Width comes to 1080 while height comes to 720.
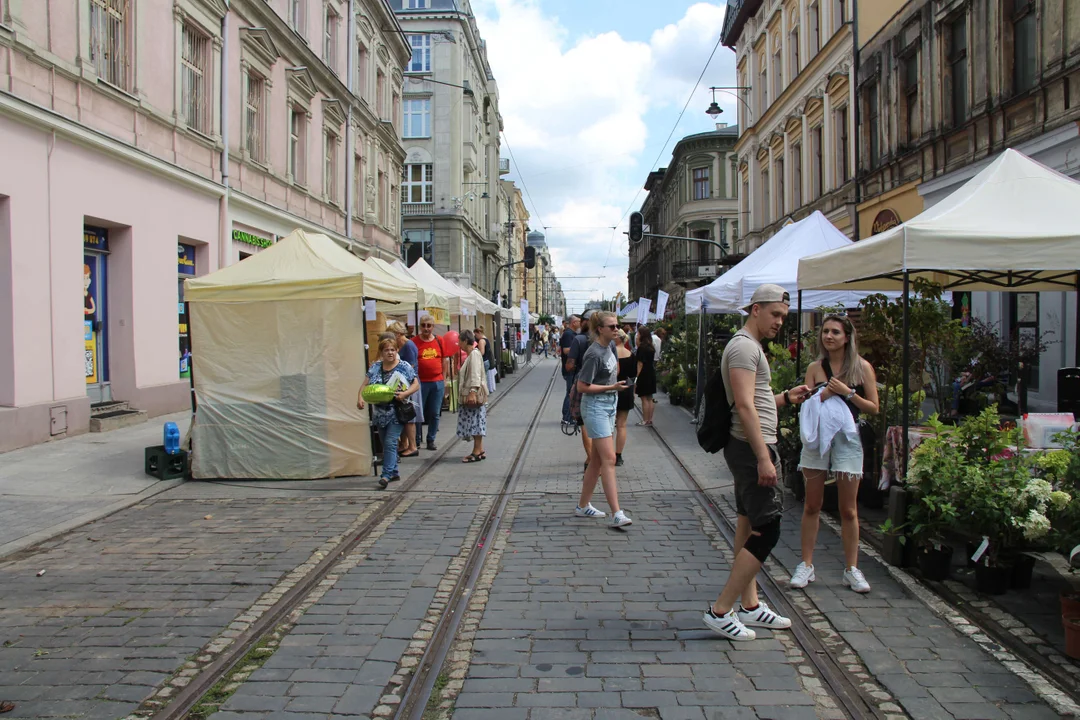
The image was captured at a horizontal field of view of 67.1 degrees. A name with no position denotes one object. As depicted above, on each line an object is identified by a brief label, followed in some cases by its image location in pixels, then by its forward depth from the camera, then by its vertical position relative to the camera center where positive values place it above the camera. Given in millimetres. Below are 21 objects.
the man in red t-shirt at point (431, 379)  11297 -534
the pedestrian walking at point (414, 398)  10133 -710
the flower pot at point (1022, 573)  4871 -1414
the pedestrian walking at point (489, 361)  16025 -553
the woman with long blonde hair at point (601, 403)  6695 -536
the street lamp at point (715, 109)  29875 +8477
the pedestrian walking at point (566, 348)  10329 -144
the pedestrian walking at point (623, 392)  8938 -546
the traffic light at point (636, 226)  26734 +3785
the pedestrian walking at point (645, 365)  12617 -390
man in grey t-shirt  4141 -644
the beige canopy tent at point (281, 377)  8977 -392
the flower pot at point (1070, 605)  3939 -1302
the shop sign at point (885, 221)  18781 +2813
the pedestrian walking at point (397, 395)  8547 -573
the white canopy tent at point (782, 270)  11727 +1047
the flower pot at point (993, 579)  4805 -1422
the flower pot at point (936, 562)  5098 -1400
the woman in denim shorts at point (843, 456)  4965 -720
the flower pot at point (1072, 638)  3898 -1445
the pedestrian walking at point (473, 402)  10091 -765
